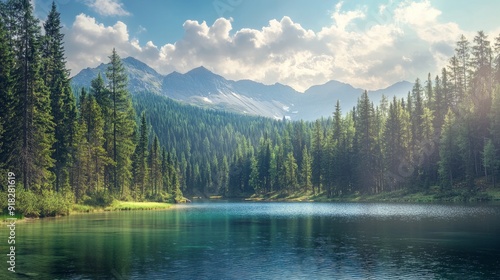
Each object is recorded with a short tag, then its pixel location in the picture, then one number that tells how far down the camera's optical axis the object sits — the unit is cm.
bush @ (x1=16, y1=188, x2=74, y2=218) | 5150
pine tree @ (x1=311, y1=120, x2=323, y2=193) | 14362
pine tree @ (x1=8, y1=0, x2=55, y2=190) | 5803
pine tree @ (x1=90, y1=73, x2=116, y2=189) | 8862
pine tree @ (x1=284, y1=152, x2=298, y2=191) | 16000
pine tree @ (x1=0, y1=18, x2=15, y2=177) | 5734
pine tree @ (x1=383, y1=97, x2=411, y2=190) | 11869
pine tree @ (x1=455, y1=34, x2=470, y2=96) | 12092
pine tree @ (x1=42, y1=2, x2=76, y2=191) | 7100
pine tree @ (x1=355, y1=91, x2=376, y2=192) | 12331
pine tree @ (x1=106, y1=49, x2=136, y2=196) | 8794
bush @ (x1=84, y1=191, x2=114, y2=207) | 7407
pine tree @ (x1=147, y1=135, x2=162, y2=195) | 12779
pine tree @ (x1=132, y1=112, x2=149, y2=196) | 11356
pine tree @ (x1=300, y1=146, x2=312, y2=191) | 15425
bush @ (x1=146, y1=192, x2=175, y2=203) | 12175
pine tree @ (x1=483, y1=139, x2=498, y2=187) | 8838
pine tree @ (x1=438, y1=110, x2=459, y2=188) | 9912
